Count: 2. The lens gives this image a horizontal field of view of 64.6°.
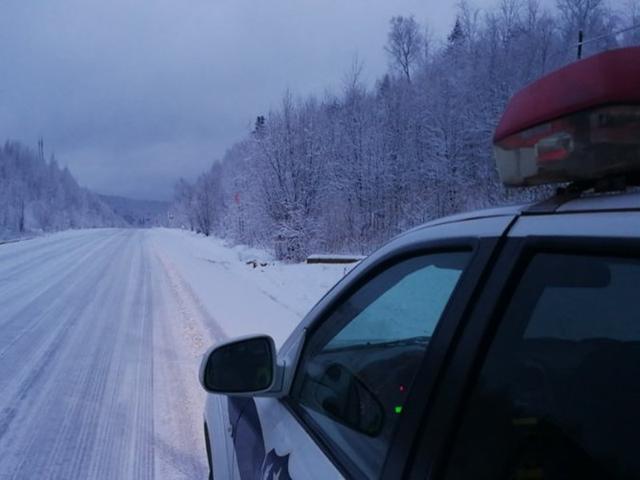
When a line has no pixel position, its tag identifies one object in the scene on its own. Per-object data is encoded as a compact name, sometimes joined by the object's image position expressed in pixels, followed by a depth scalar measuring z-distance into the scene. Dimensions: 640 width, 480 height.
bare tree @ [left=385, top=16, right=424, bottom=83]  43.30
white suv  0.90
